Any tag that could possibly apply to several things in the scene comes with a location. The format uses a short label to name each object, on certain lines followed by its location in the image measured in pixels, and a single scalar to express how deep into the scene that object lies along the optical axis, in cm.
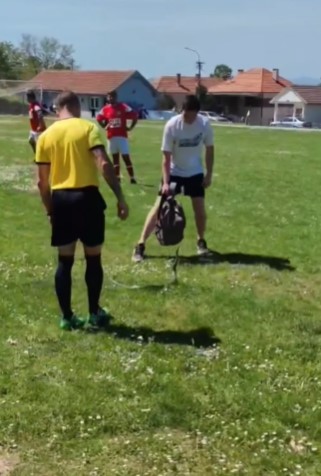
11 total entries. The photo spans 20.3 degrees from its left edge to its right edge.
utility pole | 10109
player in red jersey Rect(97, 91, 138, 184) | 1714
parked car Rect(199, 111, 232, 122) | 8030
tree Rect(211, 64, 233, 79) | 14512
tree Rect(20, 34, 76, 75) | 12306
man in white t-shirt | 944
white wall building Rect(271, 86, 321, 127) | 9031
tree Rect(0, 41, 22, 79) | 10650
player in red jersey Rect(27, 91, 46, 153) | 2139
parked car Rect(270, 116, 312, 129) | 7556
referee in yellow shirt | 667
